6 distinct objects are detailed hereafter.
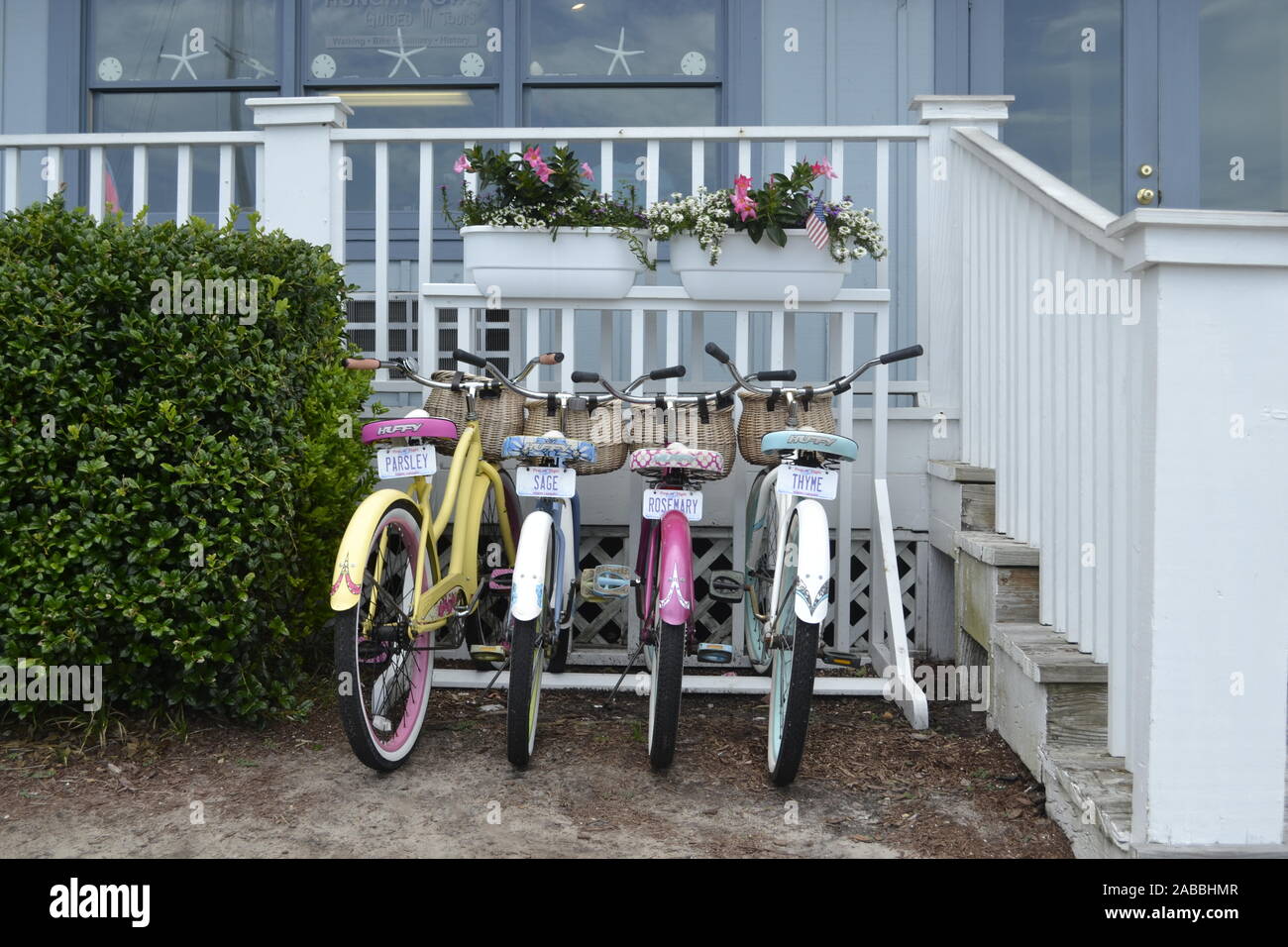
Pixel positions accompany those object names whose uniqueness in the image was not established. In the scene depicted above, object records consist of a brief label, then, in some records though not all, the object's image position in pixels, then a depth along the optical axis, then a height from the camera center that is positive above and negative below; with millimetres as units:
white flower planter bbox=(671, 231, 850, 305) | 3758 +697
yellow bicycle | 2672 -287
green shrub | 2859 +28
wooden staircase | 2336 -507
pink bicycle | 2740 -261
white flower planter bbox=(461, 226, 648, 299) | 3779 +724
